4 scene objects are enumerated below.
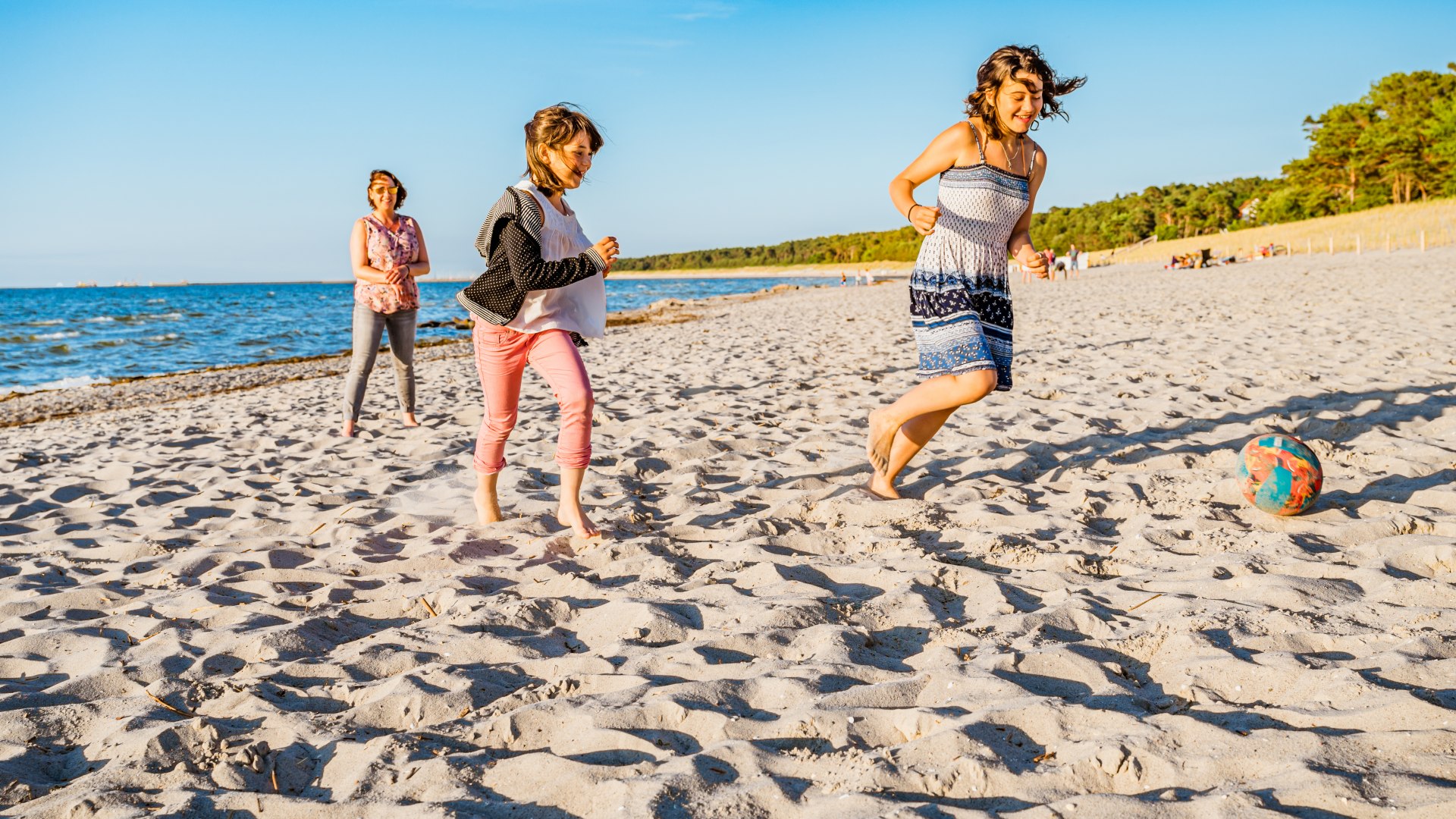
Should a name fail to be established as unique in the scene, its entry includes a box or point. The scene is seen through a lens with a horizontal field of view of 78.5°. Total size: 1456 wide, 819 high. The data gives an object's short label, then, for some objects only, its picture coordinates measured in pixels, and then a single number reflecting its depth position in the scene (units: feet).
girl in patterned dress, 12.35
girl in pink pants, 11.68
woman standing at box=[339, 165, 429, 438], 20.44
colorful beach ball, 12.09
